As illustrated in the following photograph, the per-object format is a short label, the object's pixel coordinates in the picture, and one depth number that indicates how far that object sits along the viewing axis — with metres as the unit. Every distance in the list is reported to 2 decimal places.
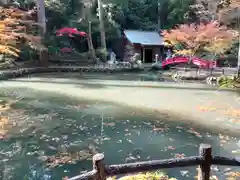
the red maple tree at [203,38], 13.48
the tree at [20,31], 8.06
